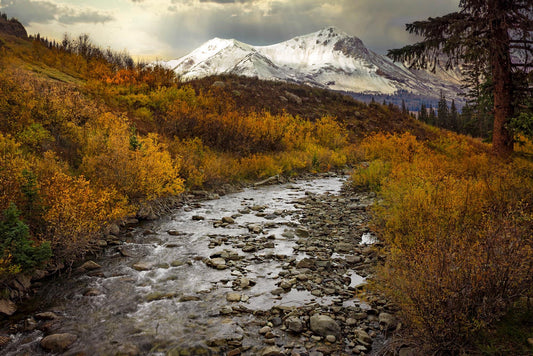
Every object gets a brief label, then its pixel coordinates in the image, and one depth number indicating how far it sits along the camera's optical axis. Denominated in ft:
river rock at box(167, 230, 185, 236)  31.65
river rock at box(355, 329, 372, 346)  14.89
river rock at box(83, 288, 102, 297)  20.13
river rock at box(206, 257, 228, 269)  24.29
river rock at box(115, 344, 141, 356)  14.90
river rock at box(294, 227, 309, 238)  30.89
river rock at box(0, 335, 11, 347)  15.39
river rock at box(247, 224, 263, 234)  32.57
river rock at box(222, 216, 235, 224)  35.68
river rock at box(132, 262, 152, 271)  23.89
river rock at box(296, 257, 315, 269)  23.53
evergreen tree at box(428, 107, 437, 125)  267.12
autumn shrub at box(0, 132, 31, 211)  21.51
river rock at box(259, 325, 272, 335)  16.17
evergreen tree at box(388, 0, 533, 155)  32.83
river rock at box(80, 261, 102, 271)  23.45
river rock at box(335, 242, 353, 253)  26.35
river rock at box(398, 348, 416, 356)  12.78
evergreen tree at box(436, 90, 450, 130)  263.35
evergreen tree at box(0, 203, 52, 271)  19.11
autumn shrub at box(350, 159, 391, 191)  47.57
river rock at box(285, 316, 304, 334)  16.11
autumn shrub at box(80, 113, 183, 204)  33.86
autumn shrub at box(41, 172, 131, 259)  22.57
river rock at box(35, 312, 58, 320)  17.46
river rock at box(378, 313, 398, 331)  15.61
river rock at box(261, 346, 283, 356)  14.43
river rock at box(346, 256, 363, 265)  24.03
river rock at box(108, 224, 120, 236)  29.73
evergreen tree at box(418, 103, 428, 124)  284.12
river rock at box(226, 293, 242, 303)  19.52
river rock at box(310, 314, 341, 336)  15.75
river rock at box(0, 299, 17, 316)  17.43
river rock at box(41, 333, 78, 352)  15.21
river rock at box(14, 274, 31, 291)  19.31
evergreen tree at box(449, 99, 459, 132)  252.42
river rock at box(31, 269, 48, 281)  20.85
